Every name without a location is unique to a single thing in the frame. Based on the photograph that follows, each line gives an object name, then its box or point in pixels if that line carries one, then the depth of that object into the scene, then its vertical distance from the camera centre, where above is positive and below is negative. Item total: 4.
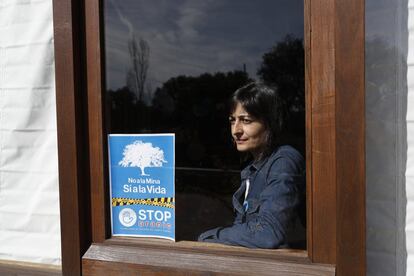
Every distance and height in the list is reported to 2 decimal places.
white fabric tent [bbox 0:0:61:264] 1.71 -0.05
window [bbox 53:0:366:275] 1.26 -0.15
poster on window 1.56 -0.24
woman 1.46 -0.22
